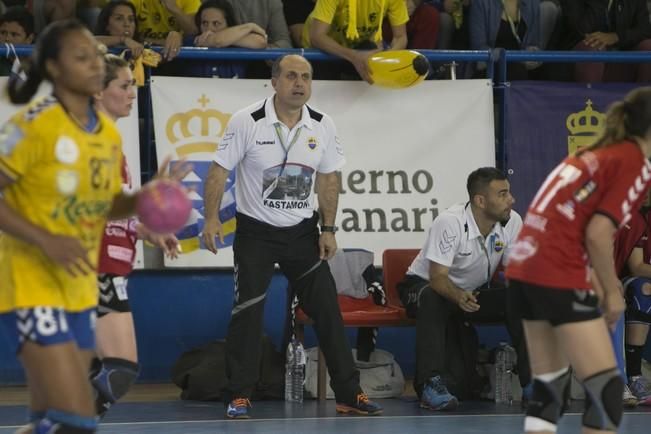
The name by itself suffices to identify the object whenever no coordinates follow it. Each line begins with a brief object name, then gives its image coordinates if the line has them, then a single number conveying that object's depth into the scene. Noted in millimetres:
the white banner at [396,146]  19891
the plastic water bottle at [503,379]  18141
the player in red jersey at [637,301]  18172
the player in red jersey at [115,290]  12508
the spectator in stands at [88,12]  20578
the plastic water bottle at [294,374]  18031
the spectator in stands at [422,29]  21094
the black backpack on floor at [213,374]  17906
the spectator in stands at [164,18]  20141
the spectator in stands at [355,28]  19719
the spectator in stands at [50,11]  20094
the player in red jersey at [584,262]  10547
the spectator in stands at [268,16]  20687
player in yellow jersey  9039
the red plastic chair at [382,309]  18172
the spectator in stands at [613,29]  21281
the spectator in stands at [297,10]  21797
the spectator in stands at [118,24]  19156
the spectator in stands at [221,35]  19531
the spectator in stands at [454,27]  21516
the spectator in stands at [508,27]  20937
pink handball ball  9680
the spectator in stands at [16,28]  19562
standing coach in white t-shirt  16734
